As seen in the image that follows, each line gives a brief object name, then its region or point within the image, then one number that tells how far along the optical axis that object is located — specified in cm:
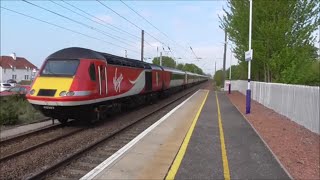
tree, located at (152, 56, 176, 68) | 12072
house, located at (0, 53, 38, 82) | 9662
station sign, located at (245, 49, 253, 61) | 2061
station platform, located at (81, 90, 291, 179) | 802
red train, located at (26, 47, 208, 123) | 1484
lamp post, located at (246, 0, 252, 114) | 2075
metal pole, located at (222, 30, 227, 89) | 5492
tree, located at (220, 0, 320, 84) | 2553
